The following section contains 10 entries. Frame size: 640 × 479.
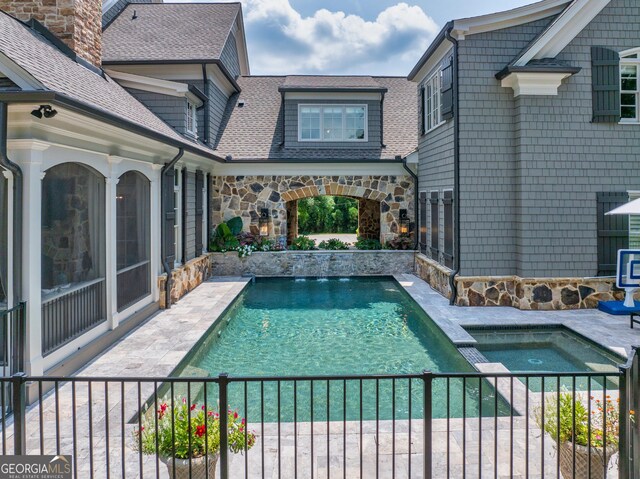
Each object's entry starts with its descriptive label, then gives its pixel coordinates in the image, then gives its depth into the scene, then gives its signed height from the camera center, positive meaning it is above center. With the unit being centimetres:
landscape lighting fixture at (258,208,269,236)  1569 +37
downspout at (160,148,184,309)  1009 +12
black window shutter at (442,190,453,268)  1105 +14
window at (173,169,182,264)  1159 +45
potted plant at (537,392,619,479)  348 -144
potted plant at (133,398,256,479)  342 -146
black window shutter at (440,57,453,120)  1040 +306
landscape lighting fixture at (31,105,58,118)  524 +129
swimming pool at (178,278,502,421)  579 -185
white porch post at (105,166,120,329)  759 -21
